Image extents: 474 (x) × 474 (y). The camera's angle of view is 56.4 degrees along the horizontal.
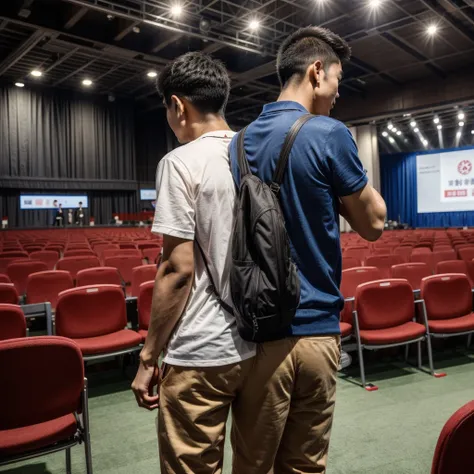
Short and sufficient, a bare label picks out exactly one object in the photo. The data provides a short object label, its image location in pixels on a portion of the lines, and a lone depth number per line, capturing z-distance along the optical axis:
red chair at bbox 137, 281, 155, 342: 3.55
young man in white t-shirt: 1.07
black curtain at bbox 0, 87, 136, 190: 20.42
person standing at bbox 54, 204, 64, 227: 19.48
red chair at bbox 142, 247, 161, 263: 7.57
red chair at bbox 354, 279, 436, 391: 3.42
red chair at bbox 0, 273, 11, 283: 3.95
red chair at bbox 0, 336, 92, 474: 1.76
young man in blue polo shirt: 1.09
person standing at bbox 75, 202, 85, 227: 20.14
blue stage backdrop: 24.06
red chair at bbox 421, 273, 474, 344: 3.83
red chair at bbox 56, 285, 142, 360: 3.19
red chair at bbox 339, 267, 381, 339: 4.45
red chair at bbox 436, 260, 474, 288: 4.84
